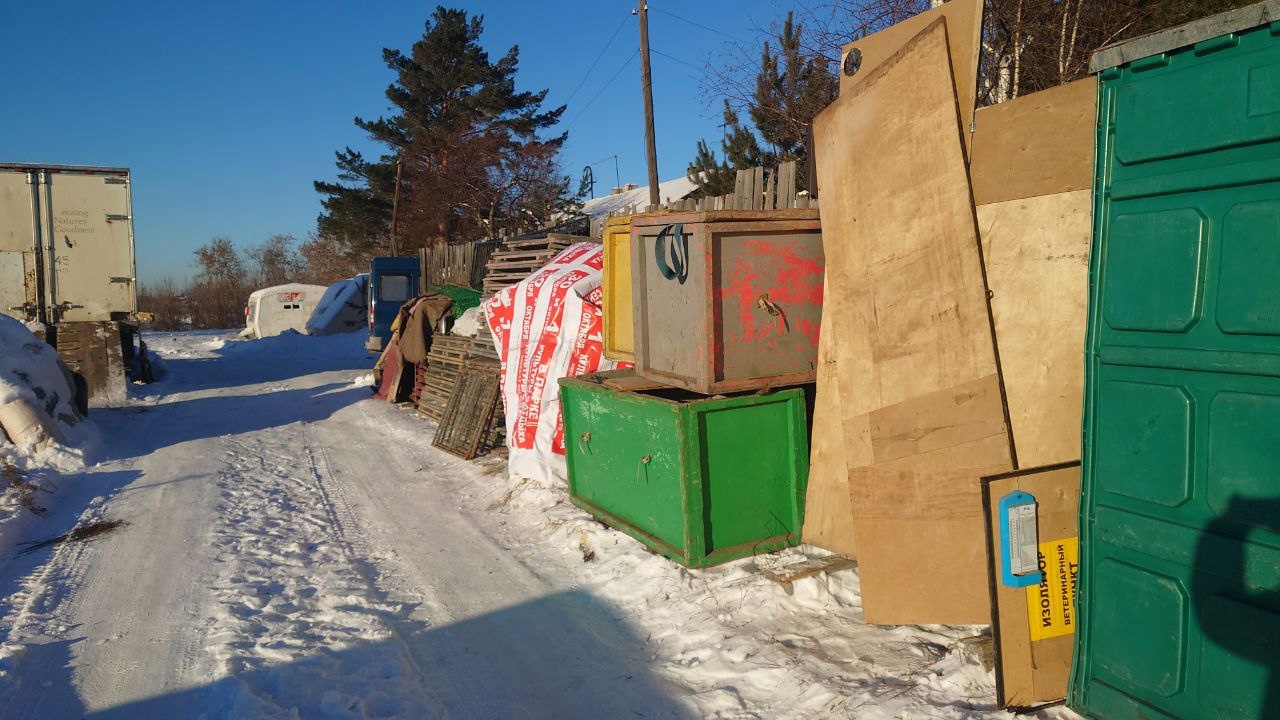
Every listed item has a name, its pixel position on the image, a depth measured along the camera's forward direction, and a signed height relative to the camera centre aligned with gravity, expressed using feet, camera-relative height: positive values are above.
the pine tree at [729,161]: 43.04 +8.75
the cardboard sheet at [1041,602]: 9.81 -3.68
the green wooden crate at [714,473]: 15.31 -3.26
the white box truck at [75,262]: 39.04 +2.70
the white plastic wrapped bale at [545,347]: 22.79 -1.03
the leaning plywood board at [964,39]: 12.02 +4.19
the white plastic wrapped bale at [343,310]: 76.13 +0.33
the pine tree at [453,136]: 79.97 +19.98
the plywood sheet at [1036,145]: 10.59 +2.36
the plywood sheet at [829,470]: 15.12 -3.11
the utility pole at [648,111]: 46.73 +11.99
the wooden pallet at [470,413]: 28.27 -3.71
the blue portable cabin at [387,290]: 57.06 +1.73
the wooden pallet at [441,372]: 33.68 -2.63
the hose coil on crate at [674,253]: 15.52 +1.18
